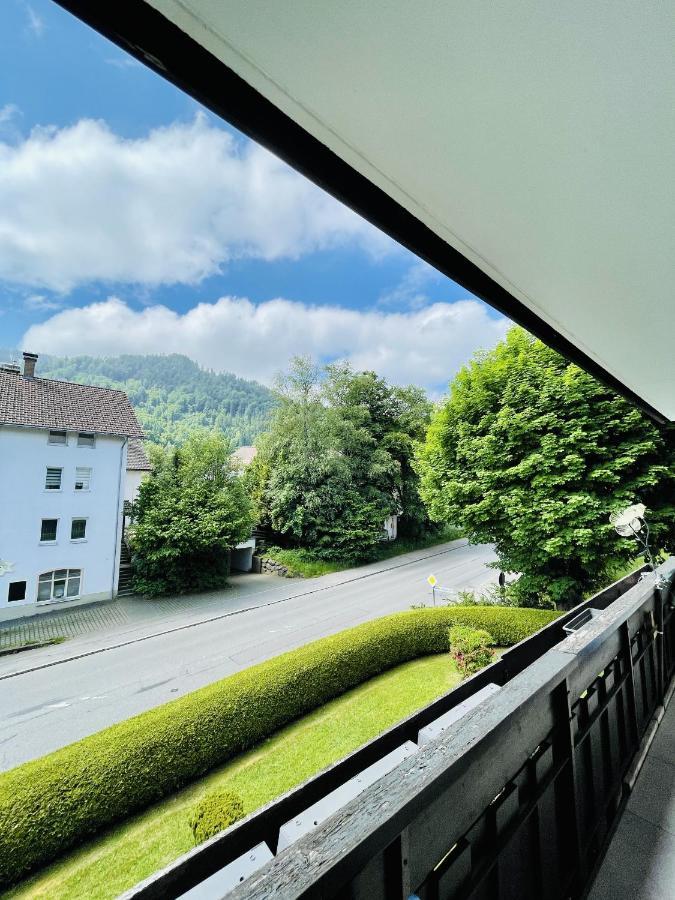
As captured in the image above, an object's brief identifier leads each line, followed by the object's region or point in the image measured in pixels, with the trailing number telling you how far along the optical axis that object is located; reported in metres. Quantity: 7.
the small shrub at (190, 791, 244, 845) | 3.37
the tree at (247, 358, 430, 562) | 15.04
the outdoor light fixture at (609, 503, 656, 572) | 3.82
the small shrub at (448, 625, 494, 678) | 6.23
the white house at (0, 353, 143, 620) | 9.92
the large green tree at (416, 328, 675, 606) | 5.71
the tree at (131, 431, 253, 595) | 11.95
